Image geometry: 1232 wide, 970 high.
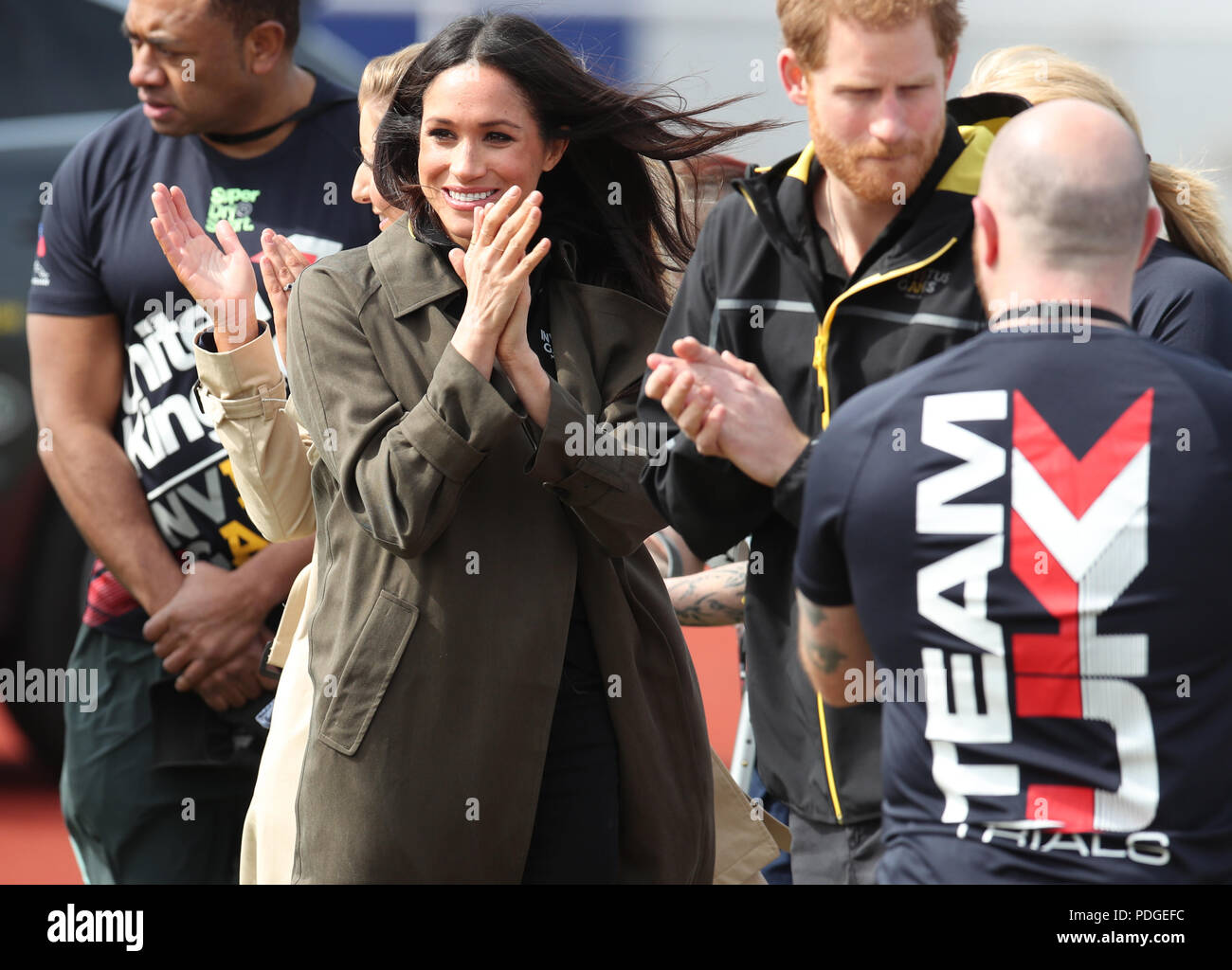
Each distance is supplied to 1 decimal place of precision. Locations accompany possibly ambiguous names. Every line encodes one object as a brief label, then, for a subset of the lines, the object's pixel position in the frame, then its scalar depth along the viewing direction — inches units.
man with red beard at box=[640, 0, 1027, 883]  159.2
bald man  135.2
